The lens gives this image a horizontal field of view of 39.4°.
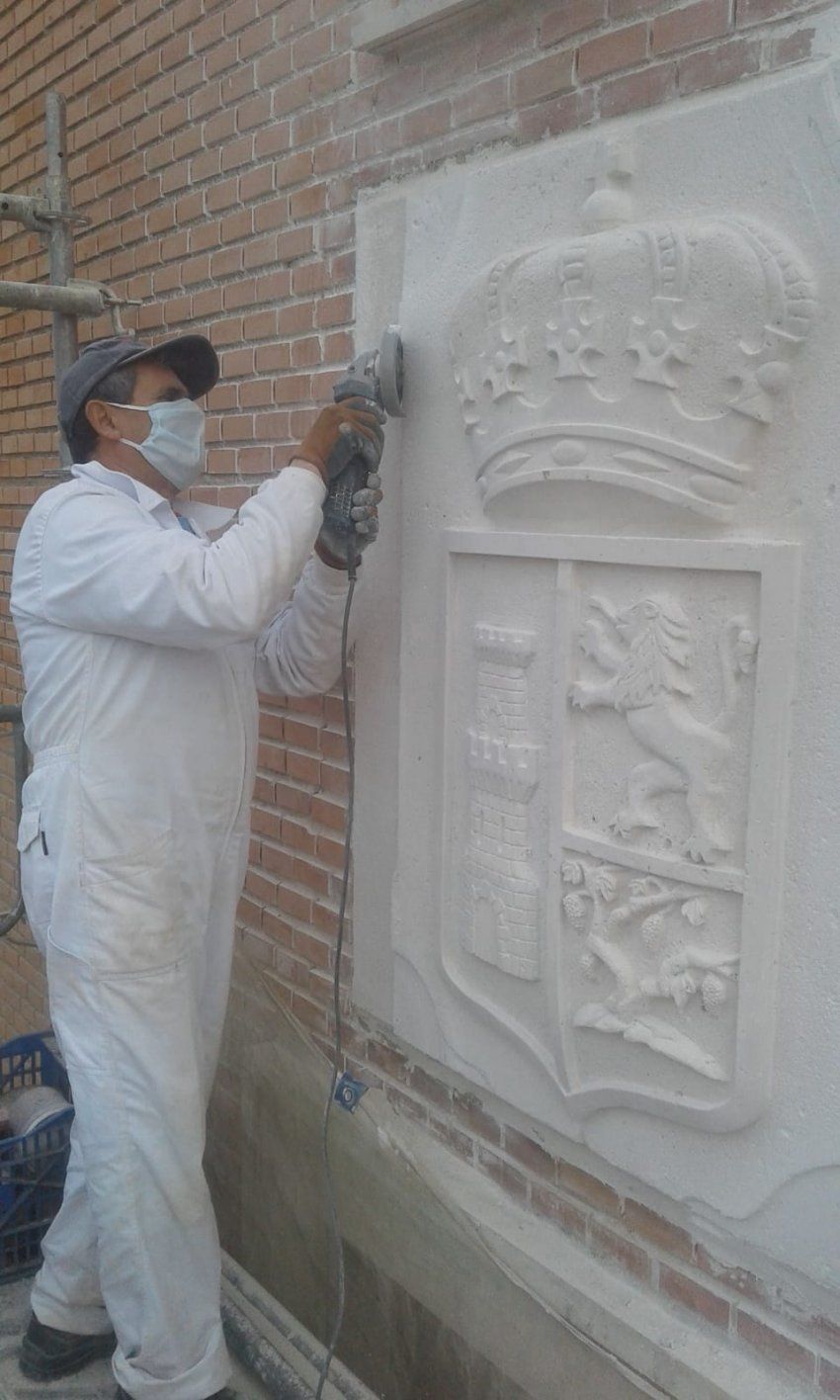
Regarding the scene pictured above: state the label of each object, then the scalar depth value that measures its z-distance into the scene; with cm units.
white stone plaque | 174
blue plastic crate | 323
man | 242
